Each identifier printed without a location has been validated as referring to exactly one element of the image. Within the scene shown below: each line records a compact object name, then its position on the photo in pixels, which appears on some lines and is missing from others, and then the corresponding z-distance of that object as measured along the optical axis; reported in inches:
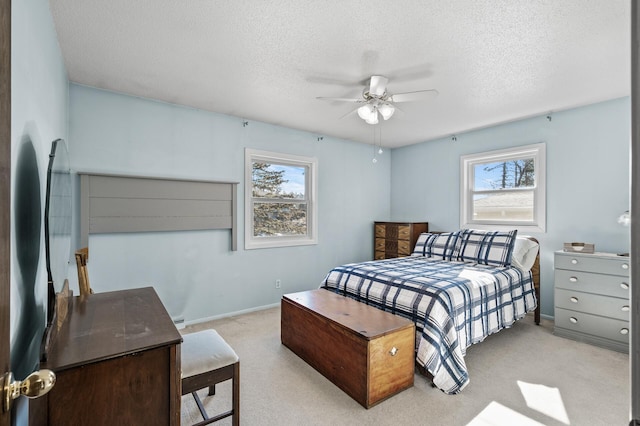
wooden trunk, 81.0
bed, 91.0
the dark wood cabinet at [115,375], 41.6
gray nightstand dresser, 113.7
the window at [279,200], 158.7
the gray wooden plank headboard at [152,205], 116.9
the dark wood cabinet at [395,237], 185.3
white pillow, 133.9
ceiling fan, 103.2
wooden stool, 65.1
